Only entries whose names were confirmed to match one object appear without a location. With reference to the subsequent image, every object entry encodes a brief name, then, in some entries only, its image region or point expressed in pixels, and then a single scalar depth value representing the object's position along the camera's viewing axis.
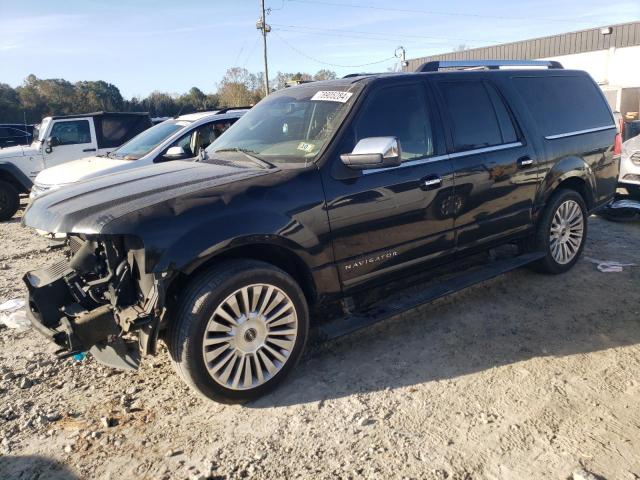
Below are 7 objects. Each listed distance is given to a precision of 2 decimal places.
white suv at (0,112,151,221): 10.04
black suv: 2.90
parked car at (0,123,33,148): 16.25
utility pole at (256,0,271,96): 32.19
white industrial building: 21.52
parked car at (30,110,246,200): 7.13
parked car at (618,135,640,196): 8.12
